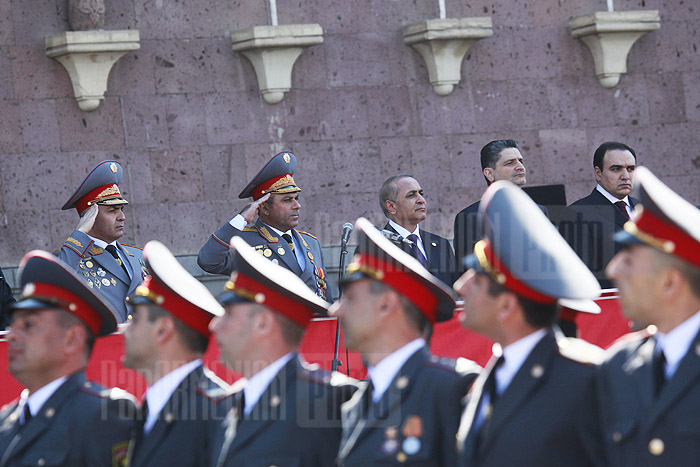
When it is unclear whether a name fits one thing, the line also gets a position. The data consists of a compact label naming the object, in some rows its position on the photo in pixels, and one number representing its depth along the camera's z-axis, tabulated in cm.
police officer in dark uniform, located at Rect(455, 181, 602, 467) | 736
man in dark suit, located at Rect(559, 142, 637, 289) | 1580
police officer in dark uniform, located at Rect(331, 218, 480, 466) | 795
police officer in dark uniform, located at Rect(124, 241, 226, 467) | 870
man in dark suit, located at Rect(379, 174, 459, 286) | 1687
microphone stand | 1328
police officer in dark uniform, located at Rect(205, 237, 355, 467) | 832
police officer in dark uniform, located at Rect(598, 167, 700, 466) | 701
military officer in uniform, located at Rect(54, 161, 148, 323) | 1608
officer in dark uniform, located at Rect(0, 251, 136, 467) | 887
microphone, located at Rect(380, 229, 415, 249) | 1591
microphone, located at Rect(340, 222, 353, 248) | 1550
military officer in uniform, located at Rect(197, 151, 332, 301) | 1698
